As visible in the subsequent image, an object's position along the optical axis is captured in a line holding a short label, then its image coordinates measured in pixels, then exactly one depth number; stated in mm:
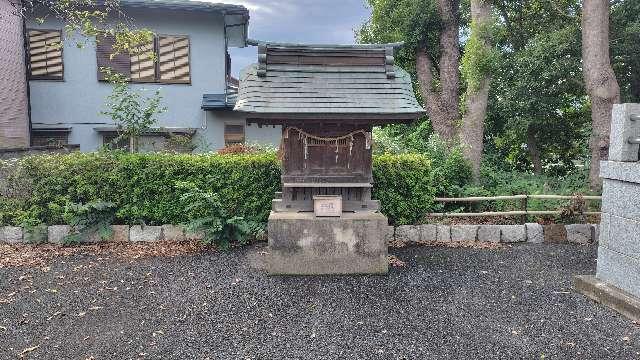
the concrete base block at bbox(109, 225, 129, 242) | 8953
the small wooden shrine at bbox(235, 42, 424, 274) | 6910
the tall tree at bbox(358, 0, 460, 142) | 13812
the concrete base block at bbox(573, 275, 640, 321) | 5633
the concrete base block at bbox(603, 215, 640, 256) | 5777
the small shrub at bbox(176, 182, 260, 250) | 8305
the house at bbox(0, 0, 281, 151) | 14758
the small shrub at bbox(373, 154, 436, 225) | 9109
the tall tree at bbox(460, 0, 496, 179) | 11914
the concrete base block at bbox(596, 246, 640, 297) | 5842
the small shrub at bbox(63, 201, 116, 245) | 8508
